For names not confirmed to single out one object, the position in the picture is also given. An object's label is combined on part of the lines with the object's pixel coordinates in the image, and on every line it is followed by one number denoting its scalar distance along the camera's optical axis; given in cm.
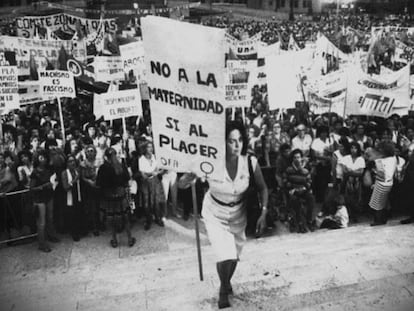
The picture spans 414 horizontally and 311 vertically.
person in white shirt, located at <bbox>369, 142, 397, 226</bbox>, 725
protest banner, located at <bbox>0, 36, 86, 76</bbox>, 1116
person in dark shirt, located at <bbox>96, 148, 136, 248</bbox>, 702
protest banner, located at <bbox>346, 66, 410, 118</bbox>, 943
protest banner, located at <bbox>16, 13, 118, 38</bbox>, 1968
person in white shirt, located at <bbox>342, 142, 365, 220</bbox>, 782
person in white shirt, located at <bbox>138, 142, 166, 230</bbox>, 777
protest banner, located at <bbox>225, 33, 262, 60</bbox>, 1366
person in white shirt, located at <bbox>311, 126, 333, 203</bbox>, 855
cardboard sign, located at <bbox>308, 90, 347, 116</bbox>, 1048
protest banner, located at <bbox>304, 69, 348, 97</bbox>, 1033
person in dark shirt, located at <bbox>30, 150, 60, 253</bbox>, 687
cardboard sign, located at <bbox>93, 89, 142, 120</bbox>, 933
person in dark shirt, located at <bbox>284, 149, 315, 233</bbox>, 709
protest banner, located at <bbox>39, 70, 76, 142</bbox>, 988
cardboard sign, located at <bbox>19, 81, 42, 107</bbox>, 1116
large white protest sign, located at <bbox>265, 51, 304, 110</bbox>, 982
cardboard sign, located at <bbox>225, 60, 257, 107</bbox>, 1037
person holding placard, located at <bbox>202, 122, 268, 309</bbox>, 480
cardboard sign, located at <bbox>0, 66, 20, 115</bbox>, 909
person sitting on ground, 714
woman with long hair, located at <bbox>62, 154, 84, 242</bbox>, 726
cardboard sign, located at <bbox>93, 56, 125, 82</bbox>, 1217
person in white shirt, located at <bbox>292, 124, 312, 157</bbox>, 905
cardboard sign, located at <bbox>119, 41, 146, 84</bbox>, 1120
